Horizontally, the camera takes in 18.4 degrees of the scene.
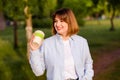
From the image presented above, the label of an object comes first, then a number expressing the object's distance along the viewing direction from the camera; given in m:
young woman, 3.82
